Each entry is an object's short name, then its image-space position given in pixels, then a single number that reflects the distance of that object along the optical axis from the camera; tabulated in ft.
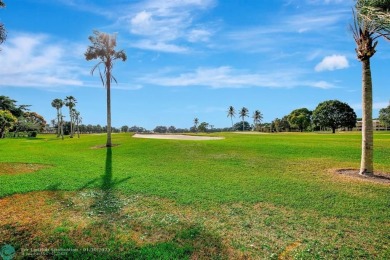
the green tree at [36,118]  386.69
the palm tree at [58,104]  285.10
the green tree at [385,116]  283.61
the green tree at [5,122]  242.84
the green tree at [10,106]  309.83
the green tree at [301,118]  375.45
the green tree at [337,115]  299.58
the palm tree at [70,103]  268.82
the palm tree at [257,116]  545.03
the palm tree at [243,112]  511.11
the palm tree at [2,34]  47.91
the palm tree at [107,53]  107.45
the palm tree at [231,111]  516.73
